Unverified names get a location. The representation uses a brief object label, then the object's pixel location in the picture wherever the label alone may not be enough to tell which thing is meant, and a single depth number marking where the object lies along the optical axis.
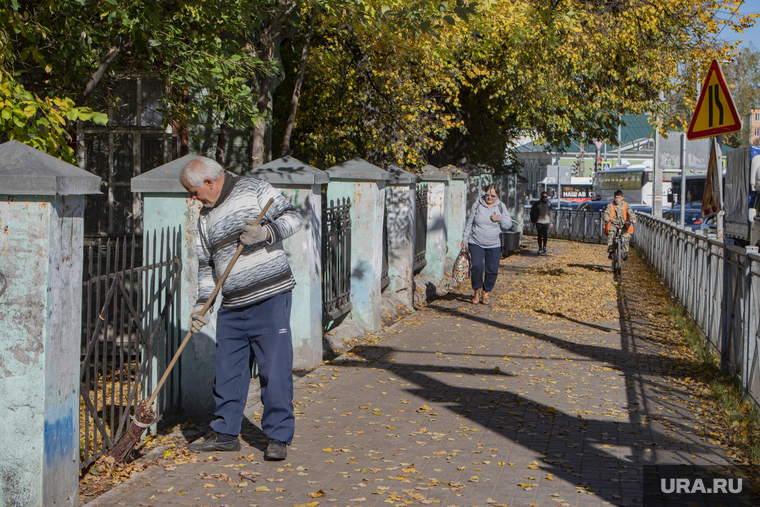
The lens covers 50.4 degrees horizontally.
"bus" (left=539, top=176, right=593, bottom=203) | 64.44
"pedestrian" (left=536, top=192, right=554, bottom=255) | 22.61
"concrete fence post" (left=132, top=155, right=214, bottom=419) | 5.39
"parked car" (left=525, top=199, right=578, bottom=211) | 49.05
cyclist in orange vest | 16.03
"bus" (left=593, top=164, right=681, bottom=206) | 49.66
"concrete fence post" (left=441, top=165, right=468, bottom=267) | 16.16
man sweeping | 4.64
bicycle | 15.79
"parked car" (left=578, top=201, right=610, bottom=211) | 40.14
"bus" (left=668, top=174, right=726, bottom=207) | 39.22
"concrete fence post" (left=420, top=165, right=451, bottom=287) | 14.28
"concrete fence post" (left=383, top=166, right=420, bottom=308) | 11.52
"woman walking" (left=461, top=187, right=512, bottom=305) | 11.88
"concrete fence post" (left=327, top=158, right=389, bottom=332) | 9.03
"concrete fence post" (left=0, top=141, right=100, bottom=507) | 3.67
